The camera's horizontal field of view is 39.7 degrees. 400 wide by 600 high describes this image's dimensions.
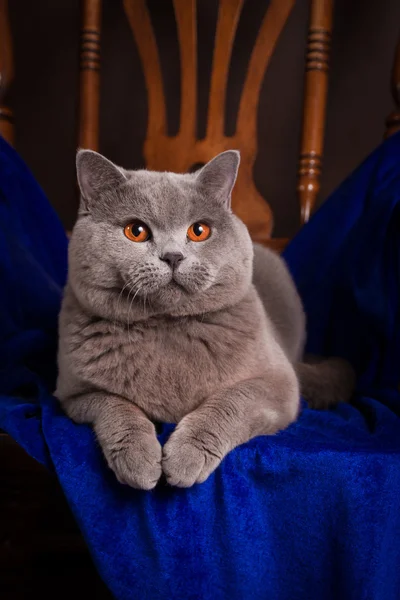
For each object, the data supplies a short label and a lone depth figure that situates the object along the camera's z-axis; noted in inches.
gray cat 34.8
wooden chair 68.0
